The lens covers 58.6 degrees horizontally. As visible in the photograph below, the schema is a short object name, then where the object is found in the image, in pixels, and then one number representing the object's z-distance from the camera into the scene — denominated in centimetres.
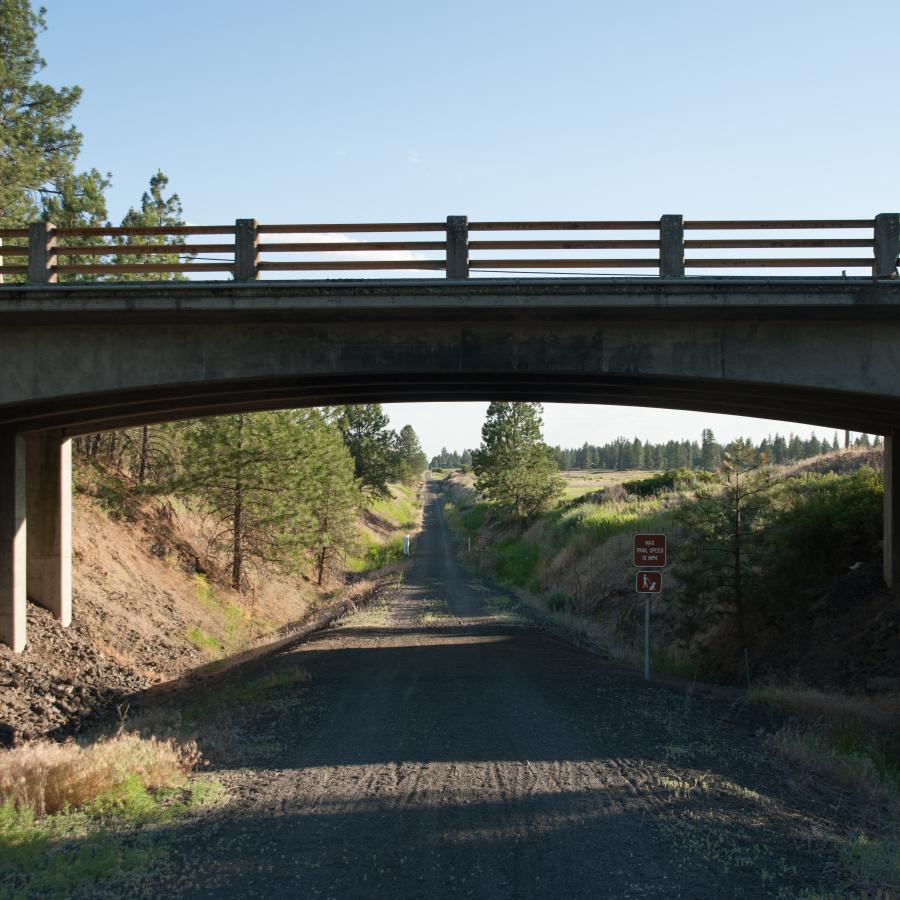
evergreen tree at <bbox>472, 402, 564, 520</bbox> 5584
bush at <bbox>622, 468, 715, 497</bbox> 4059
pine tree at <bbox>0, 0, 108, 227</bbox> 2091
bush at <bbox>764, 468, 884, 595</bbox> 1906
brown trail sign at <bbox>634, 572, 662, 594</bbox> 1560
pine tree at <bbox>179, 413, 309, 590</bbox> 2749
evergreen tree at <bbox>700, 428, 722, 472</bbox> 15388
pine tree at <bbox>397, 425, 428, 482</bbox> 12850
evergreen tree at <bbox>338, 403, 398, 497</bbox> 6262
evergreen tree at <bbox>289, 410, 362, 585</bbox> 3052
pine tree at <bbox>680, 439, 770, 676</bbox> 1809
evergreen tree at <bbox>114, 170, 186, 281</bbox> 2989
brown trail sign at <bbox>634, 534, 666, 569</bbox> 1569
